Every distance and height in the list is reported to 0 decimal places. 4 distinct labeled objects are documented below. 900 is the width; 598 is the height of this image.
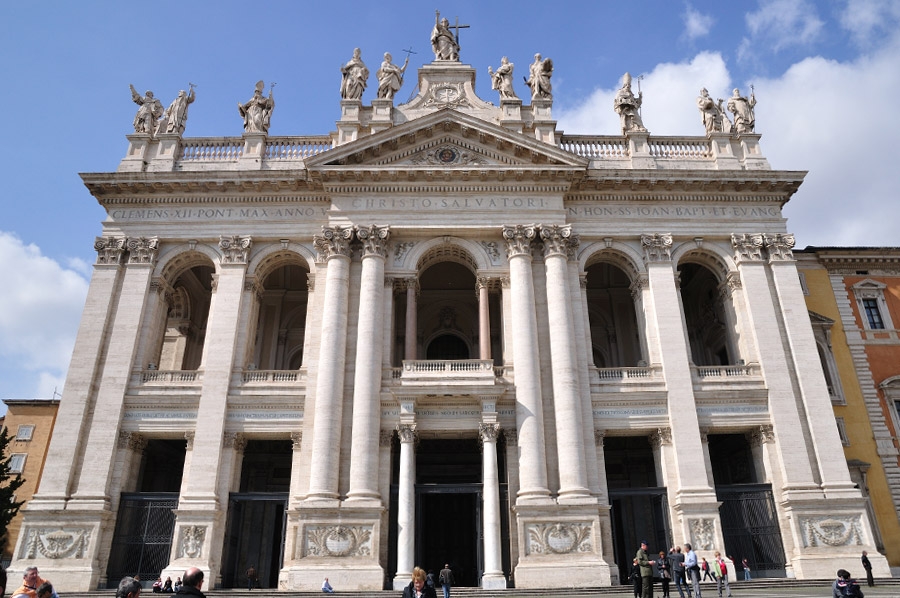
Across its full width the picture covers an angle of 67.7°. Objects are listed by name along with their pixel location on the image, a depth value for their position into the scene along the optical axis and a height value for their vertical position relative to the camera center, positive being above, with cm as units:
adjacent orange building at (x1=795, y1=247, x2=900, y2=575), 2780 +963
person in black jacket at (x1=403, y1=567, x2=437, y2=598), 870 +3
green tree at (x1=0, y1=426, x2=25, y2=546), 2705 +370
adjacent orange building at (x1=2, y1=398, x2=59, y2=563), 3484 +771
